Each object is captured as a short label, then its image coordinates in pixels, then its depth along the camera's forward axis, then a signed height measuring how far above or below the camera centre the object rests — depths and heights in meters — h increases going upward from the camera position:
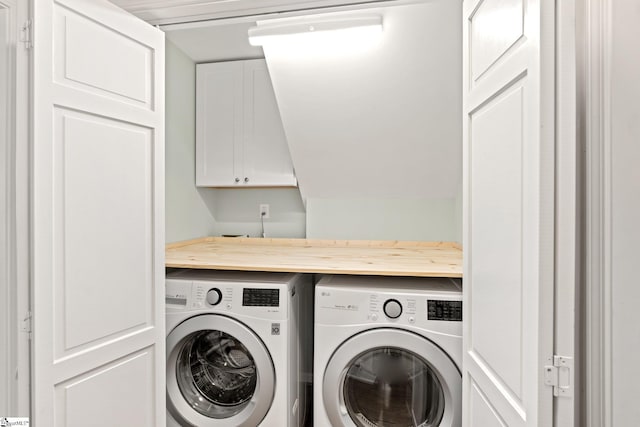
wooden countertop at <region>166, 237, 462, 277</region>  1.62 -0.27
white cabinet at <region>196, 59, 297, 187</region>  2.44 +0.60
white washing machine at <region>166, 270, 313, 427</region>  1.61 -0.71
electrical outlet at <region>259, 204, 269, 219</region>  2.64 -0.01
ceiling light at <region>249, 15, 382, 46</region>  1.65 +0.94
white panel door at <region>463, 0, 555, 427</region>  0.72 +0.00
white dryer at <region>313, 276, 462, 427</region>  1.47 -0.66
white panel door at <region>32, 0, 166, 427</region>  1.06 -0.02
